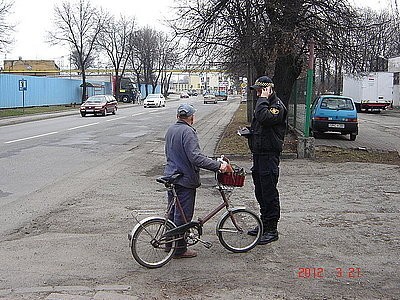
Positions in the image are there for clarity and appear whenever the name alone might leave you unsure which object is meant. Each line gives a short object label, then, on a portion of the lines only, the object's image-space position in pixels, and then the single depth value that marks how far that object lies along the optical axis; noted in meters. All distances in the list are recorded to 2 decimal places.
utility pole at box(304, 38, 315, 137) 15.02
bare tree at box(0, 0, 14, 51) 36.41
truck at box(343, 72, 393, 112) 47.31
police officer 6.68
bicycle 5.99
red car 39.91
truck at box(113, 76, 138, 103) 79.14
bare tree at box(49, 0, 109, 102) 63.34
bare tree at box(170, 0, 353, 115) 17.00
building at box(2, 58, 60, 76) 101.88
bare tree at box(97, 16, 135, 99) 75.31
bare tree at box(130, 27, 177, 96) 80.75
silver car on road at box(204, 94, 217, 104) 70.25
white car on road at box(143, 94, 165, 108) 58.59
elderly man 6.06
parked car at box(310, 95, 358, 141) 22.14
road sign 39.88
